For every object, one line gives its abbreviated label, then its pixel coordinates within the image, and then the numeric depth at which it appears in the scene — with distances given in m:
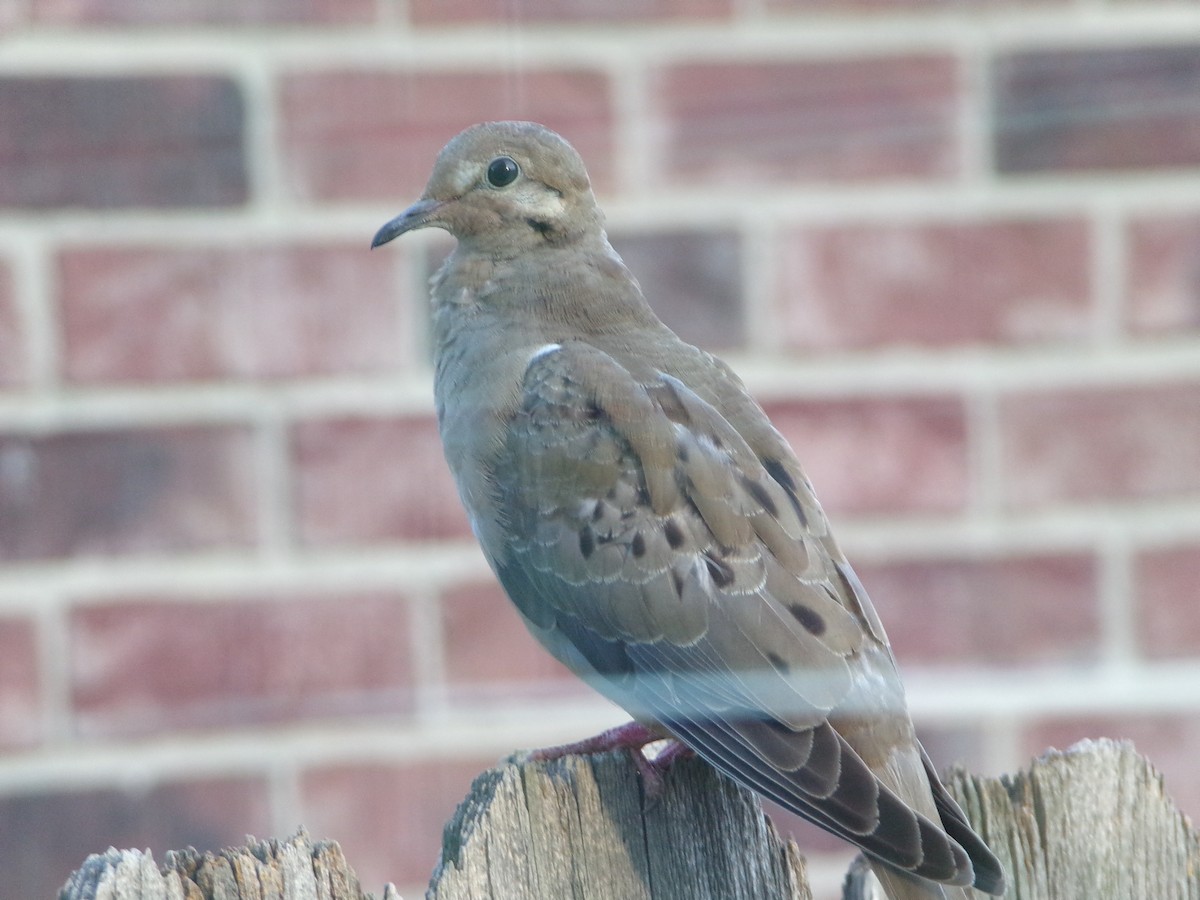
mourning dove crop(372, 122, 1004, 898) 3.97
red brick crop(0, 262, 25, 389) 4.93
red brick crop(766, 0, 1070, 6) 5.25
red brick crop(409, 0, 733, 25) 5.01
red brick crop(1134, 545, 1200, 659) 5.27
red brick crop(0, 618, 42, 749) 4.97
